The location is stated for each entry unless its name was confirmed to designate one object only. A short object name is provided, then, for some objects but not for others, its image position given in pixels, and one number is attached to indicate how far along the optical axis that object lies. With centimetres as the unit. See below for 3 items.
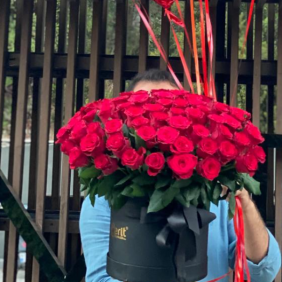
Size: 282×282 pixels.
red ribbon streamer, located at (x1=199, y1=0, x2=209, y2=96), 158
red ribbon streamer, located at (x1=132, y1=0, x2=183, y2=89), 180
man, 164
